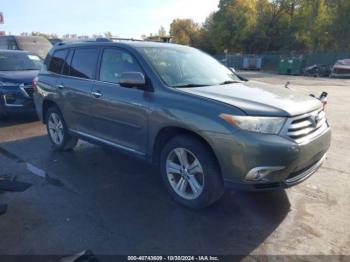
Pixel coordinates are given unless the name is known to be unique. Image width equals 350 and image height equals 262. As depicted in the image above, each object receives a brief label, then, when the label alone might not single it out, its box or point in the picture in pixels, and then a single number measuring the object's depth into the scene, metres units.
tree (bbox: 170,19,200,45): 73.94
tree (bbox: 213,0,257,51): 55.83
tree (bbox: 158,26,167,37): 97.28
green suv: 3.37
